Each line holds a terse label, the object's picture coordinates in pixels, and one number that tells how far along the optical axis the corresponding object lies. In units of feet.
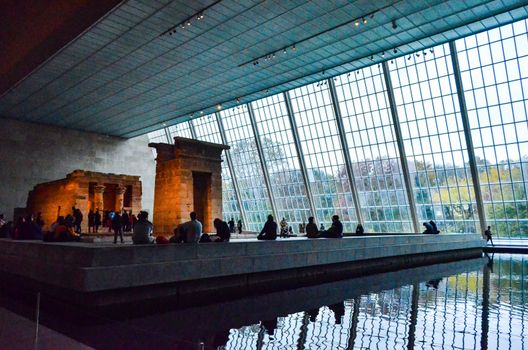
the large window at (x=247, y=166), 120.06
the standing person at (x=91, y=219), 77.92
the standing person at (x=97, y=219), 76.65
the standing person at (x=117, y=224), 51.44
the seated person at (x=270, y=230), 41.14
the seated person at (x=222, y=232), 36.04
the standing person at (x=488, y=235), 79.42
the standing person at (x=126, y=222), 66.73
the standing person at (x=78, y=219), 71.97
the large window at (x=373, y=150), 91.91
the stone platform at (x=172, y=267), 24.50
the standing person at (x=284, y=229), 81.42
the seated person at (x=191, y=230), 31.30
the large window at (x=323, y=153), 101.19
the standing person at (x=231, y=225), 84.96
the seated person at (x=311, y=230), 46.30
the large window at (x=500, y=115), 74.64
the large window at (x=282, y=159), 109.60
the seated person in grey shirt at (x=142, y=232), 30.58
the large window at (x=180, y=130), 140.66
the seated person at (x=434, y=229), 66.61
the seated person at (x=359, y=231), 66.04
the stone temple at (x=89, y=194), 85.81
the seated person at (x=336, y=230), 45.01
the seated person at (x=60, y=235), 34.42
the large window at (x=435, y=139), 82.99
